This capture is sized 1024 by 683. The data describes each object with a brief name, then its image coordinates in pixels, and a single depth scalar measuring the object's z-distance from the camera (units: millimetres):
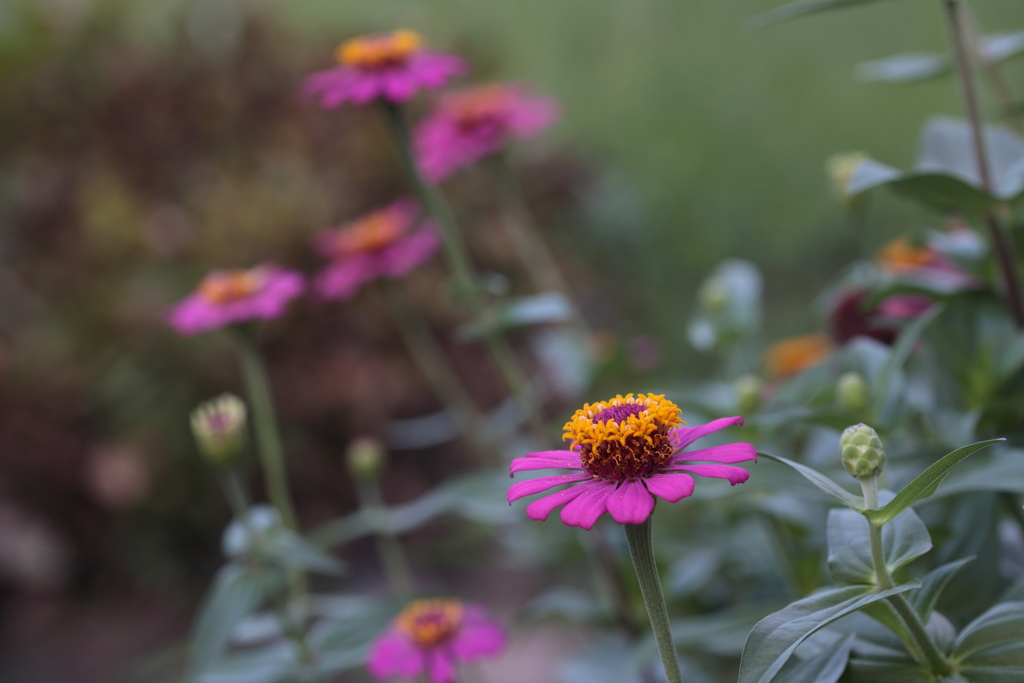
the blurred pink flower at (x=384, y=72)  1517
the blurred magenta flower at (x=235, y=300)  1526
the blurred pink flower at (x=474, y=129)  1633
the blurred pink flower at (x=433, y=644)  1460
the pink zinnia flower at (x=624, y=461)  1317
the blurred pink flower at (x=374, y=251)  1592
